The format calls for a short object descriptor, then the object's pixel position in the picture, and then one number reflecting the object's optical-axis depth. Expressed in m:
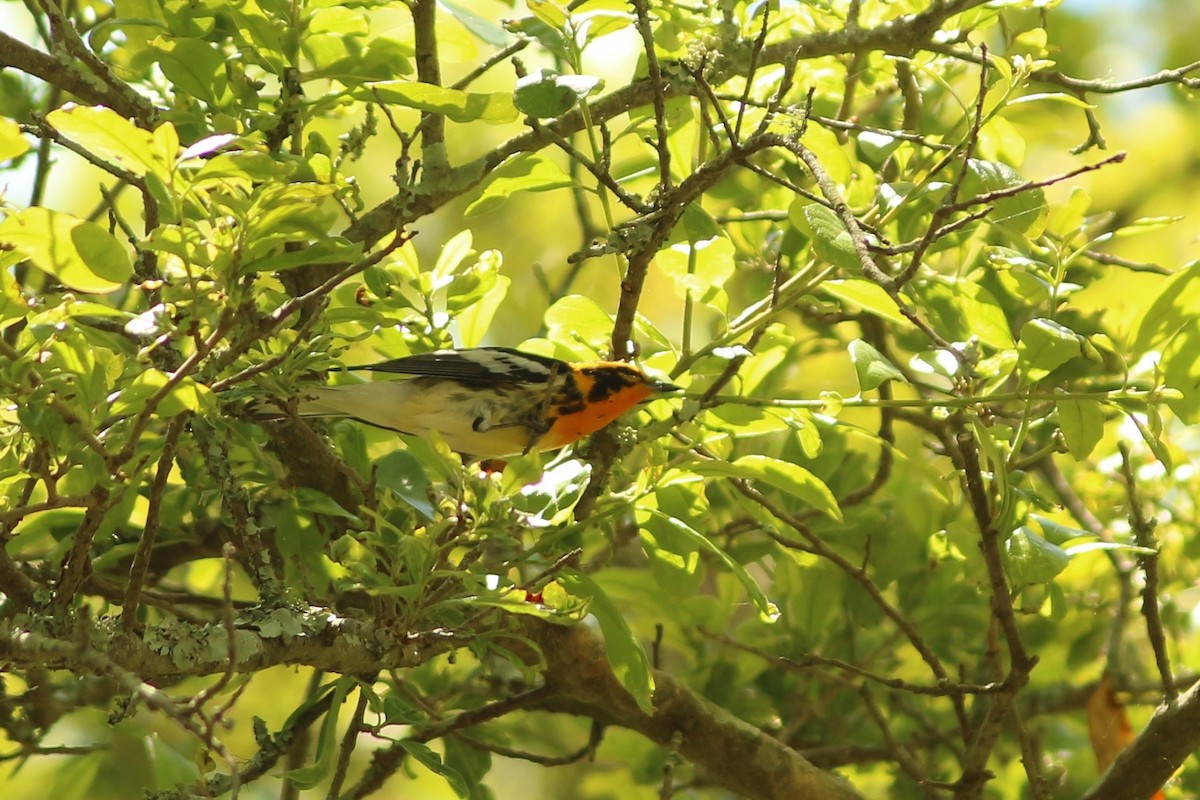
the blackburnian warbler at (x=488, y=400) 5.46
